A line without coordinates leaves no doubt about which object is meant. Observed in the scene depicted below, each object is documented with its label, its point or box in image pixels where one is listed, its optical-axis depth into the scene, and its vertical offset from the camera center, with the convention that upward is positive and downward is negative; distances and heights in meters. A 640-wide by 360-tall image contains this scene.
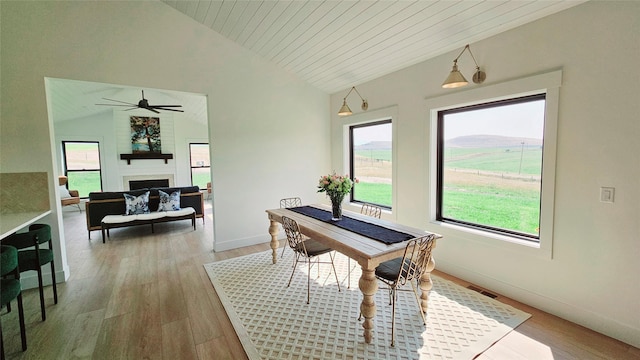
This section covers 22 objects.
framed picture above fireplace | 7.54 +0.94
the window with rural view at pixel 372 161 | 3.99 +0.05
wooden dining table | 1.90 -0.64
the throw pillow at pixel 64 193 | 6.55 -0.61
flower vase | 2.77 -0.48
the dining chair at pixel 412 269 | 1.99 -0.83
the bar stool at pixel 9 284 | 1.74 -0.81
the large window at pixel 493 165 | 2.46 -0.03
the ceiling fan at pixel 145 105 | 4.97 +1.21
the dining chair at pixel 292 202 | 4.19 -0.61
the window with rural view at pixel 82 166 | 7.21 +0.07
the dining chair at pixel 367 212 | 2.92 -0.65
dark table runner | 2.18 -0.60
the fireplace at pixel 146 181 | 7.56 -0.40
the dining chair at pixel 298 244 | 2.58 -0.82
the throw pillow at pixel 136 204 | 4.84 -0.68
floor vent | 2.56 -1.30
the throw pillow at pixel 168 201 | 5.15 -0.68
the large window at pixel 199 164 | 8.69 +0.09
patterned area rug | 1.88 -1.31
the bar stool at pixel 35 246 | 2.25 -0.68
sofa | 4.63 -0.85
